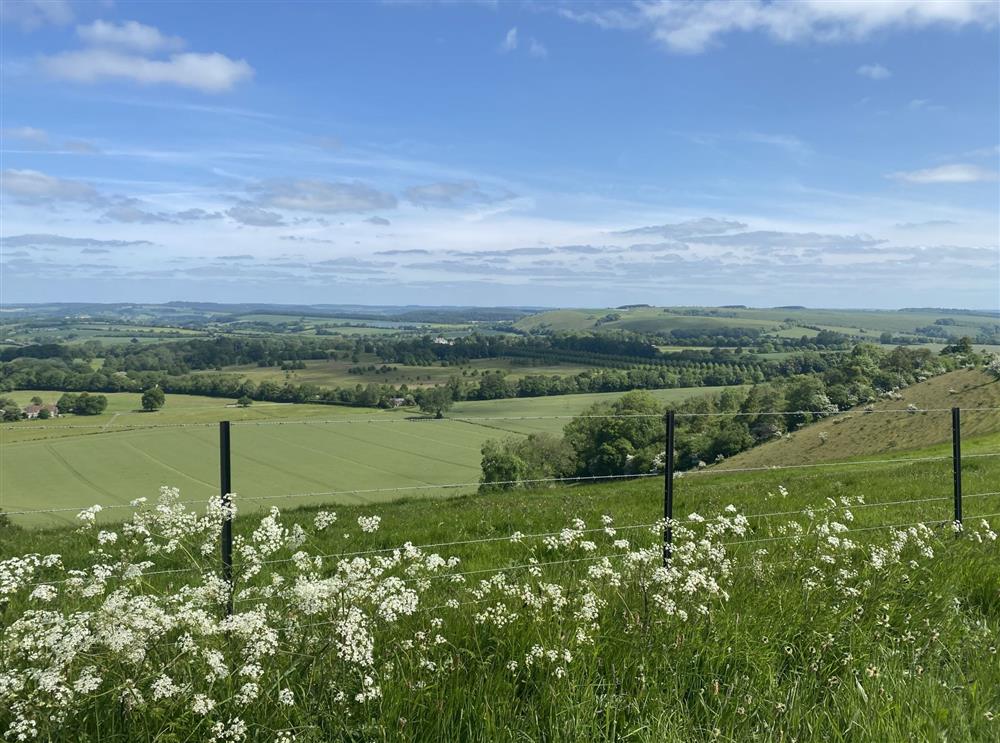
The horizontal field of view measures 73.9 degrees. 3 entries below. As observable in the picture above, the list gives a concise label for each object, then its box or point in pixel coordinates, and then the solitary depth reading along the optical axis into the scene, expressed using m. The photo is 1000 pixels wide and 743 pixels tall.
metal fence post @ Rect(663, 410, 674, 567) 6.53
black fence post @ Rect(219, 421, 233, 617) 4.89
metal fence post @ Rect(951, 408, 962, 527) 8.59
